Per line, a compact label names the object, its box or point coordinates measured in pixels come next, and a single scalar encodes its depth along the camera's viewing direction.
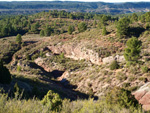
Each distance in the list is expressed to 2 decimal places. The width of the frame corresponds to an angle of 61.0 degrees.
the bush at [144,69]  21.98
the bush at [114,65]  26.61
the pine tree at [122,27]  39.56
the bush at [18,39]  54.72
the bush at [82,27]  57.62
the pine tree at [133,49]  24.52
